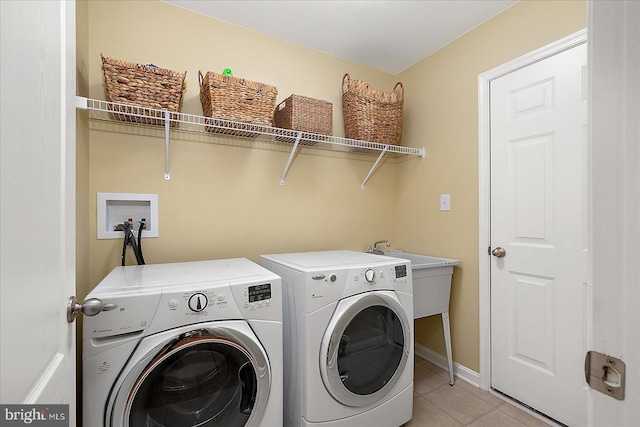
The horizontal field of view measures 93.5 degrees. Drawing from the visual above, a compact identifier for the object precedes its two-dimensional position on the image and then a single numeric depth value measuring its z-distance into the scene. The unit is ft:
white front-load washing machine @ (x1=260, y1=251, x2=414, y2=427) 4.69
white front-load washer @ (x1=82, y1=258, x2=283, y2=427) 3.41
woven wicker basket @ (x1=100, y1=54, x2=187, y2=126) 4.84
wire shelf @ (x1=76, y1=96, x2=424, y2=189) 5.17
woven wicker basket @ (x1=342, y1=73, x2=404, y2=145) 7.25
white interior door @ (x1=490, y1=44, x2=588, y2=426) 5.28
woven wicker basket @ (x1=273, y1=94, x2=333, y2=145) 6.42
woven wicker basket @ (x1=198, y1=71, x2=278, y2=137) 5.55
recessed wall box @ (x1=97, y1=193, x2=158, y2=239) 5.50
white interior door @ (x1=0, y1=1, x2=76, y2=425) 1.31
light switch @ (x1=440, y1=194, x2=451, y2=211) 7.46
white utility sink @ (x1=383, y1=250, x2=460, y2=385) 6.57
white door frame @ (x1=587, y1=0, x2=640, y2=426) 1.40
